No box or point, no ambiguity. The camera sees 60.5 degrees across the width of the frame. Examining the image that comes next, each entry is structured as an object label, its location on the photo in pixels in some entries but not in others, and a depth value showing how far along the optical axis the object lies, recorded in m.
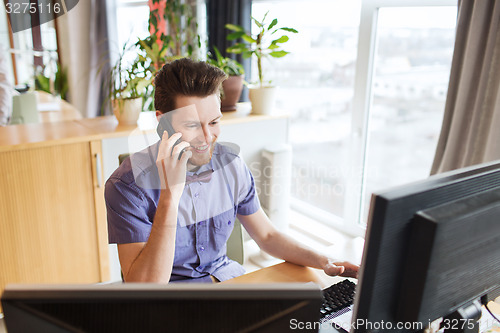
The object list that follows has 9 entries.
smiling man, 1.17
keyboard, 1.06
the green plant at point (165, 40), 2.30
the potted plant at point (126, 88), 2.22
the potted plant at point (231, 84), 2.46
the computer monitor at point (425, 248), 0.66
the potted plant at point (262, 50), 2.32
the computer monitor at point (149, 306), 0.57
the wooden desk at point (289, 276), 1.19
